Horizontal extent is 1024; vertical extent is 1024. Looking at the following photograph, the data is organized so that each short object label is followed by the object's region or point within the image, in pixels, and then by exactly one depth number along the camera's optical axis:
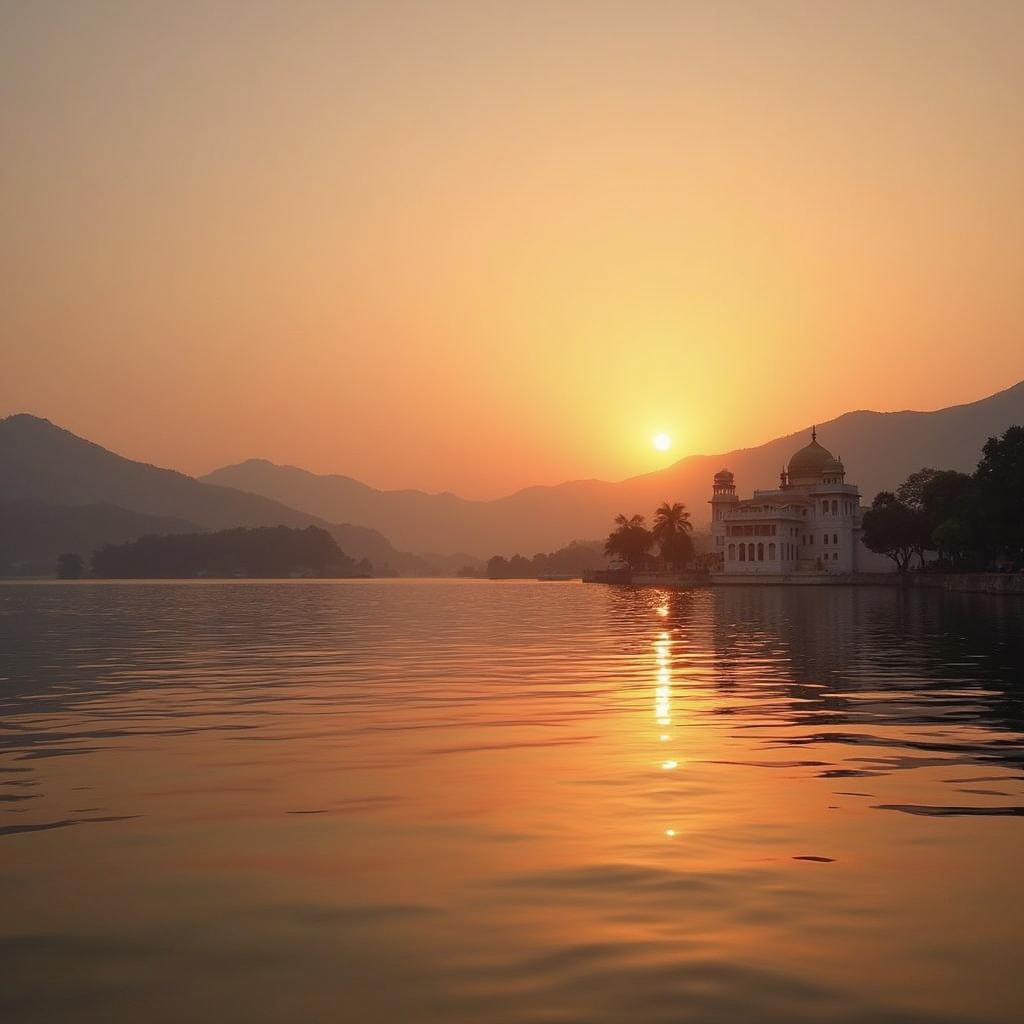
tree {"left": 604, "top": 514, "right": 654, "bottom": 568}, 192.25
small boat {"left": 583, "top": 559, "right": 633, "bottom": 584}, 192.82
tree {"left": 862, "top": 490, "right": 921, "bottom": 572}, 128.62
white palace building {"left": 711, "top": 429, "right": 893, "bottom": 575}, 152.62
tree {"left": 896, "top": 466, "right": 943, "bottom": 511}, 140.38
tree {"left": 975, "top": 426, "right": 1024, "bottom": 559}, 88.06
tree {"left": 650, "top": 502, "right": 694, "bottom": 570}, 178.12
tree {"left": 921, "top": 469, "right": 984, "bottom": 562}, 96.69
